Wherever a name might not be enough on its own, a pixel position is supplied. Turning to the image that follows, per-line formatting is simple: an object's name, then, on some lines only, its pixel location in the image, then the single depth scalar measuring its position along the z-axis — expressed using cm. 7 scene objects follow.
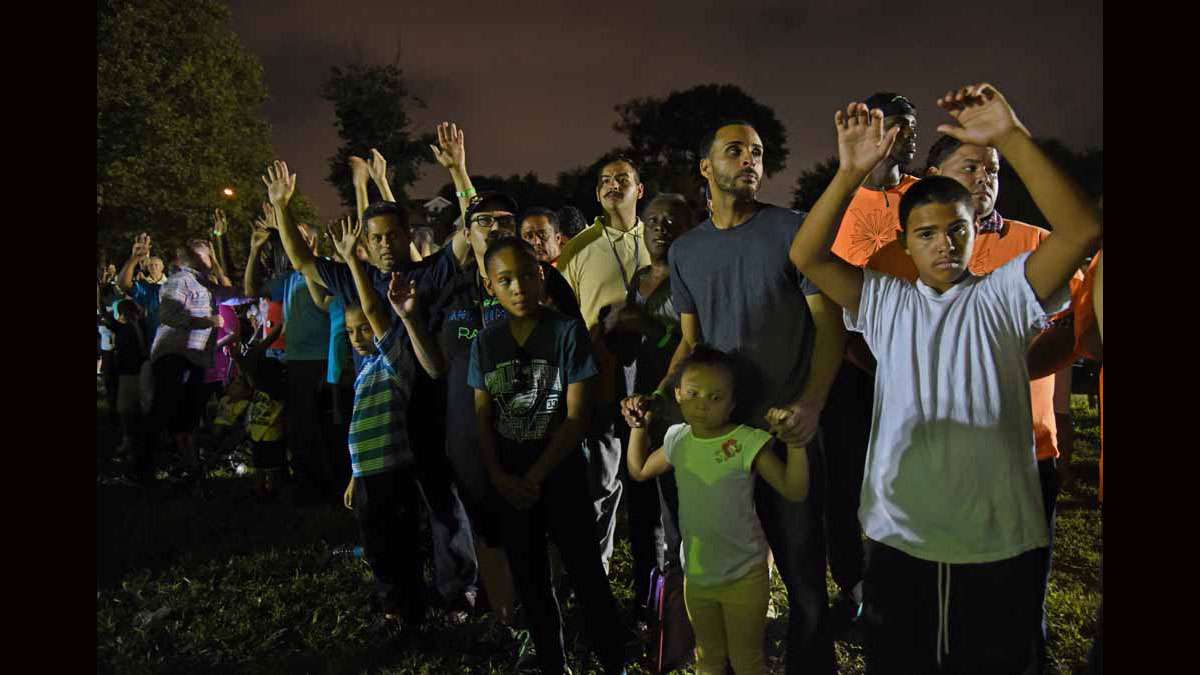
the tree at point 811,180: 2855
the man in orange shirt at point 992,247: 292
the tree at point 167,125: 2152
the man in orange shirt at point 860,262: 351
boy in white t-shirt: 230
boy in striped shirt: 370
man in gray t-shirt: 285
